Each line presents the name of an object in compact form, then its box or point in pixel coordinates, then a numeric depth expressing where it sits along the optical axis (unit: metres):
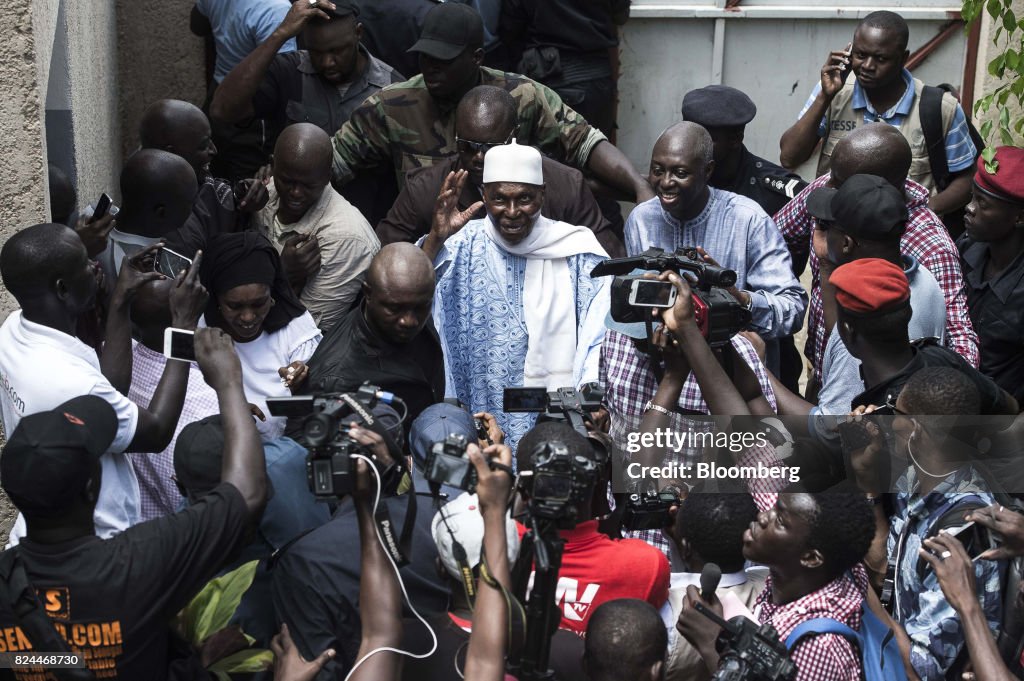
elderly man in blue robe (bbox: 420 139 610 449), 4.84
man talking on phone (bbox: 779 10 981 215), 5.67
